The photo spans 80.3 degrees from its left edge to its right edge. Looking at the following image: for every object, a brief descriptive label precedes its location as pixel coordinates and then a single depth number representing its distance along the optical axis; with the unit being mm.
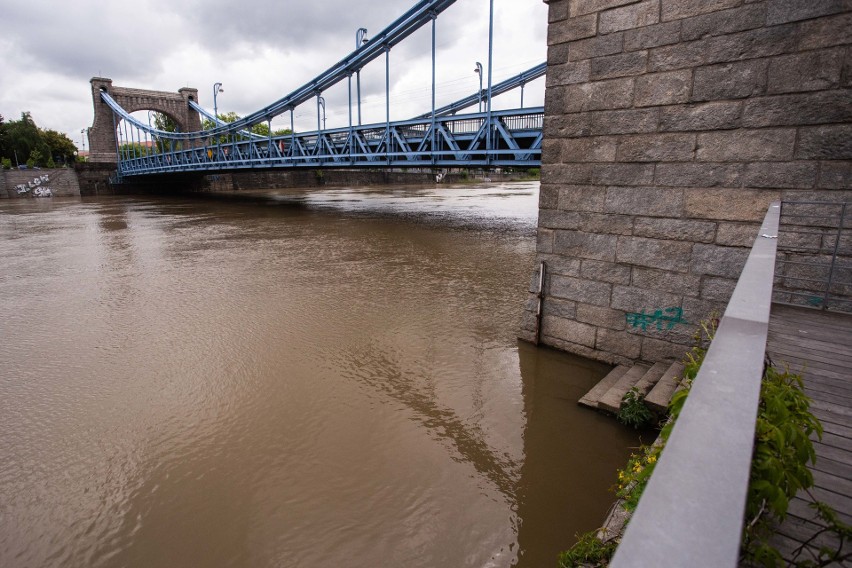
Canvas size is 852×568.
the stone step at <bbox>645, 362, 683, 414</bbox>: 4090
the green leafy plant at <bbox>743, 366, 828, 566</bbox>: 1268
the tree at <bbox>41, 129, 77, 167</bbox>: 65062
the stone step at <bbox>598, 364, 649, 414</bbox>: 4469
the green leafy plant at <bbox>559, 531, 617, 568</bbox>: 2439
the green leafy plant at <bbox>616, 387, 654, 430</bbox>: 4242
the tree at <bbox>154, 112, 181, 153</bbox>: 56656
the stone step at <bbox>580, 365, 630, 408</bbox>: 4695
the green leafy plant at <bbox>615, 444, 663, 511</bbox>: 2287
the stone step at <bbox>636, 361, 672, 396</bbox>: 4501
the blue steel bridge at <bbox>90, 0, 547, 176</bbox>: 13664
